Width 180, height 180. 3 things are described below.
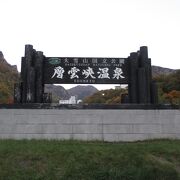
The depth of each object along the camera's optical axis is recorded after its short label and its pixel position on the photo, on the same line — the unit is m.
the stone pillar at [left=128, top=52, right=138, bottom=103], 7.05
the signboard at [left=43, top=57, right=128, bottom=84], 7.05
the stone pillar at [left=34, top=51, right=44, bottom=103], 6.90
